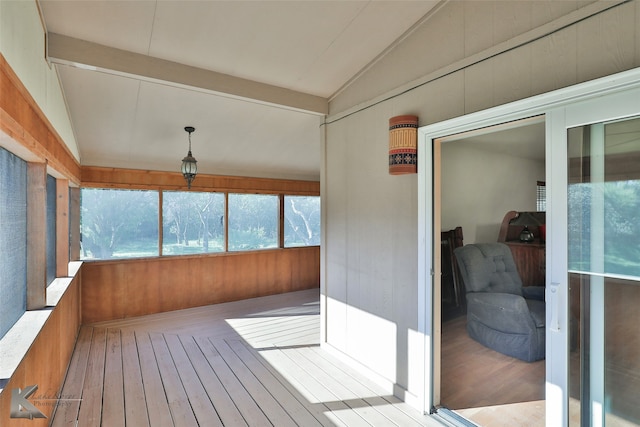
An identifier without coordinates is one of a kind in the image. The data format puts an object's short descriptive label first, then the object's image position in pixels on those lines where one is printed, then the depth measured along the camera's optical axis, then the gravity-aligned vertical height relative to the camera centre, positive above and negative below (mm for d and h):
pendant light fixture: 3547 +517
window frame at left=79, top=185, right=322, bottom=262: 4520 +72
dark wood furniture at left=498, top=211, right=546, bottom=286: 4434 -548
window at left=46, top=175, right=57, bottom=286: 2846 -124
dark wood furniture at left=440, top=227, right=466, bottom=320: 4211 -853
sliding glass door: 1451 -222
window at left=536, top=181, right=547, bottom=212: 4879 +294
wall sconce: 2365 +510
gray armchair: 3082 -926
